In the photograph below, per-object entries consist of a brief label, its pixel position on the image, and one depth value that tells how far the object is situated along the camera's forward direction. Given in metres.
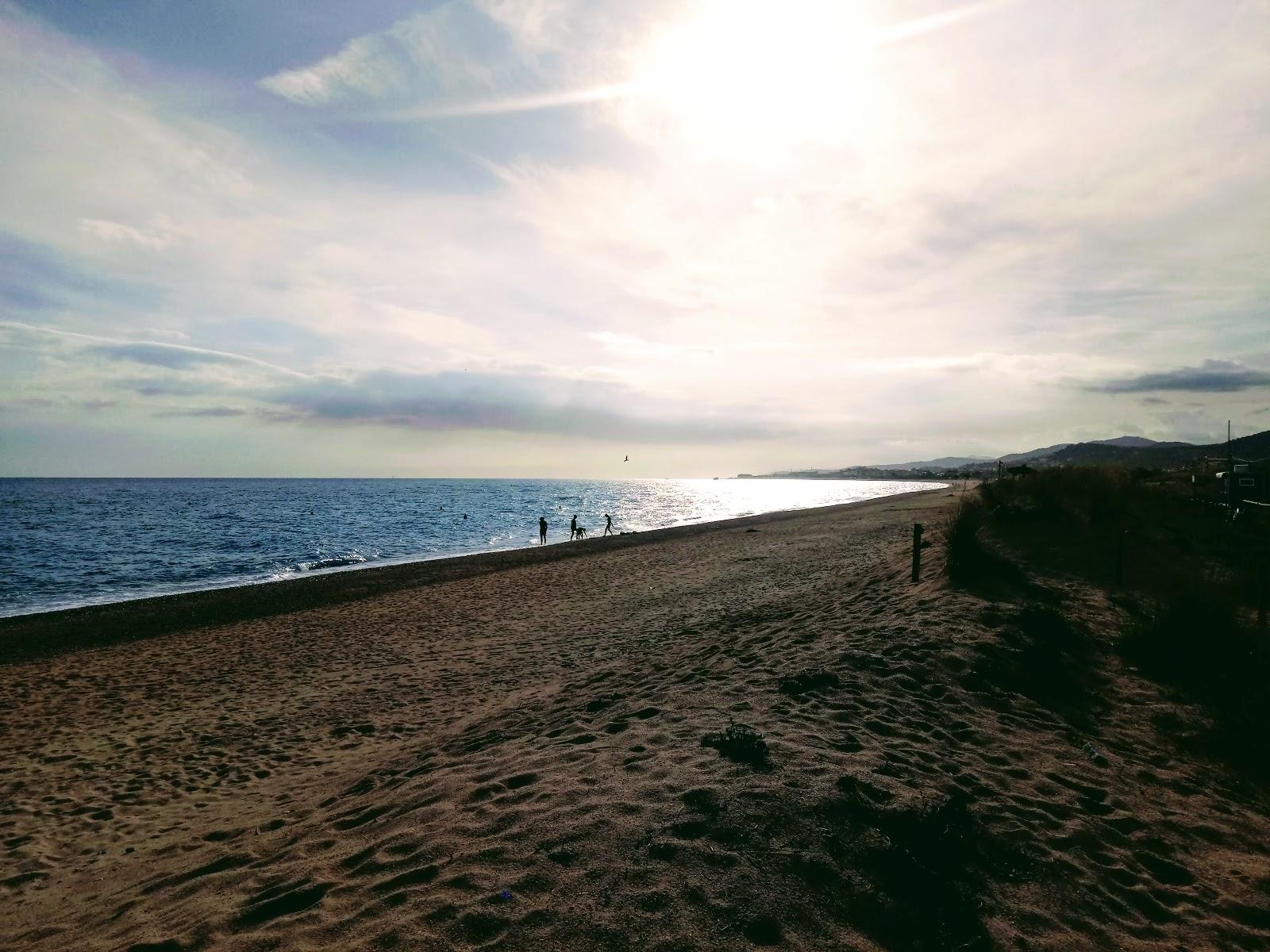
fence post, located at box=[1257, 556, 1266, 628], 9.30
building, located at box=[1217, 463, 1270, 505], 20.97
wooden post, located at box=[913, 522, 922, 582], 12.28
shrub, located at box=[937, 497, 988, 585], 11.64
